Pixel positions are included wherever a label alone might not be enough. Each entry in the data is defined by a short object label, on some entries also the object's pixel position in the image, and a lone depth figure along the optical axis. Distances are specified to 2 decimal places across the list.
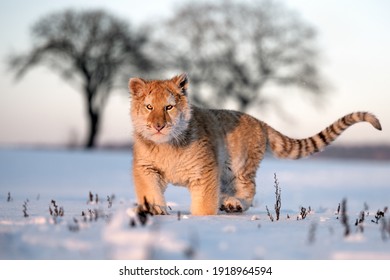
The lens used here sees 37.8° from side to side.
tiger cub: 6.70
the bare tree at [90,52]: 39.78
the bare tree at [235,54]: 38.88
